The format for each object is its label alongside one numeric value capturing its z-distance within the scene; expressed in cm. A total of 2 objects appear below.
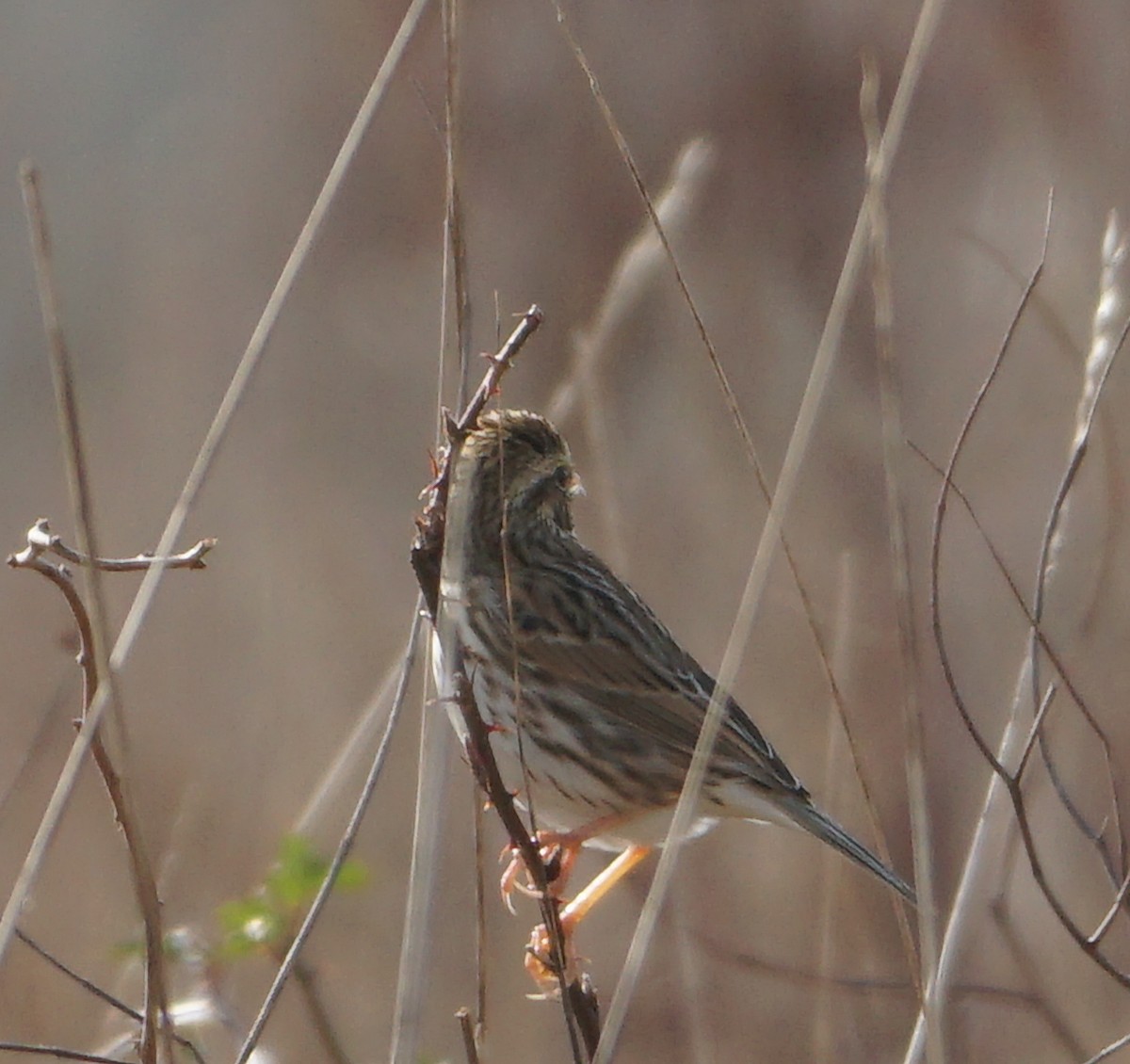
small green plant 531
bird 680
